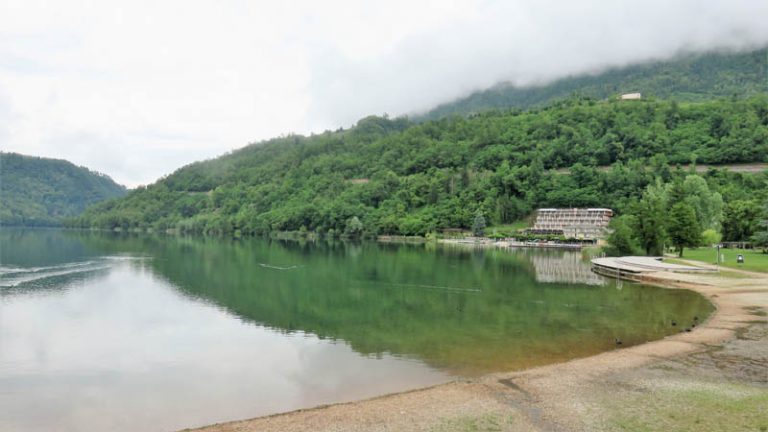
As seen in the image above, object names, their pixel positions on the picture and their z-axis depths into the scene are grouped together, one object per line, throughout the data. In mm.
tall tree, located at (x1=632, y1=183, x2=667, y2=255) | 59688
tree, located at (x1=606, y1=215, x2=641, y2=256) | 64438
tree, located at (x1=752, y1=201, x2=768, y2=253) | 53281
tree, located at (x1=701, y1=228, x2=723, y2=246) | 67938
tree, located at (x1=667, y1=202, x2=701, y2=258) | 56438
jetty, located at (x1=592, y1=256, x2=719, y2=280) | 46778
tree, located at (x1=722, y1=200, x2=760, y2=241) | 73744
